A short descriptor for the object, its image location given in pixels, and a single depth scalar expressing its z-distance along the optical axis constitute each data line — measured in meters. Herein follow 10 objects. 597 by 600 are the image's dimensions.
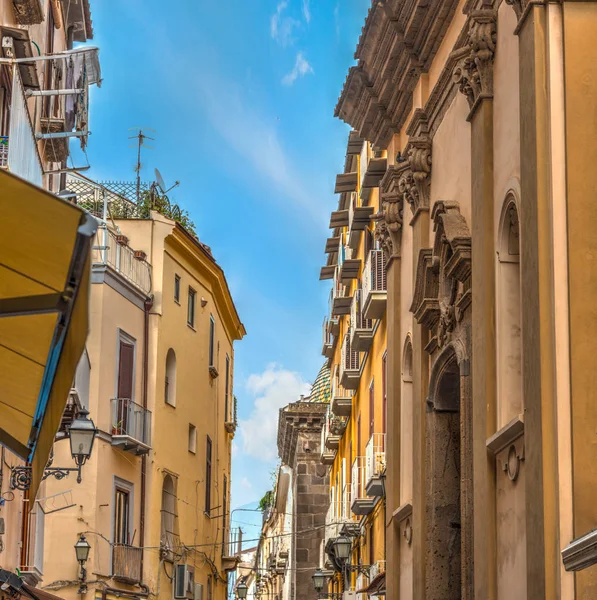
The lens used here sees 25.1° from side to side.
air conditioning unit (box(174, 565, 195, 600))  32.03
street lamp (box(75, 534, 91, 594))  25.89
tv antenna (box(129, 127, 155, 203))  34.16
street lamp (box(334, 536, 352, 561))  22.33
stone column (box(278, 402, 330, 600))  41.47
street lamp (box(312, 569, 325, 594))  27.36
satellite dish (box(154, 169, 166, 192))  34.47
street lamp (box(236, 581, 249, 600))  36.75
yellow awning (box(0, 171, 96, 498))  5.72
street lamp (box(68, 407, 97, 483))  17.80
